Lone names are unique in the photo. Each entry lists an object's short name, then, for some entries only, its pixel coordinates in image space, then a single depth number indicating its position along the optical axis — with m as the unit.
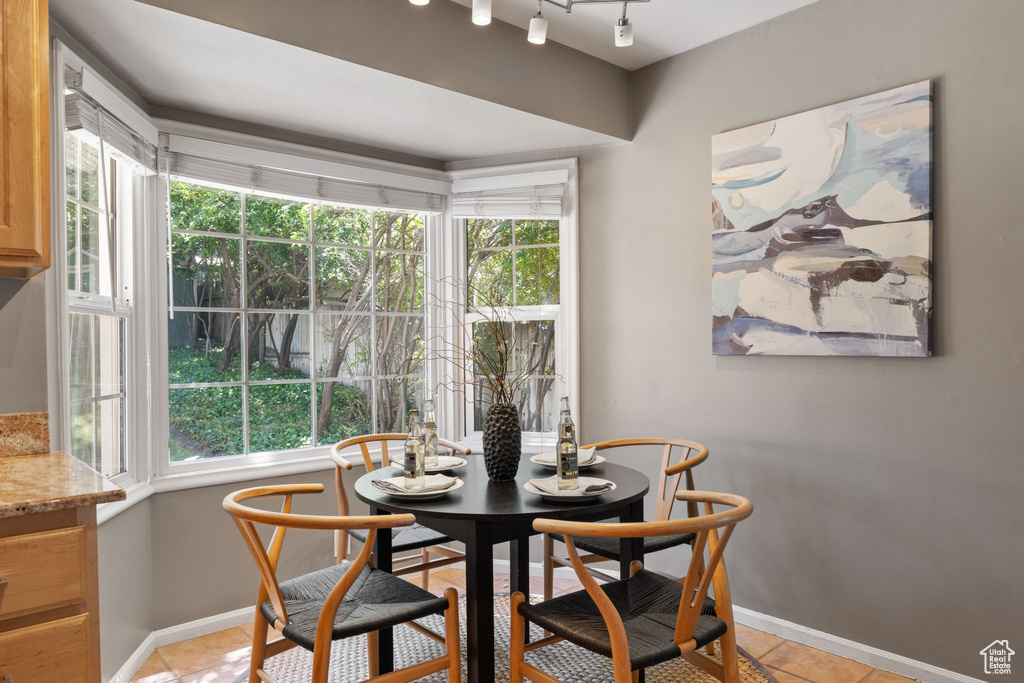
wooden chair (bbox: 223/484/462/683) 1.63
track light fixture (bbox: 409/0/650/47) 1.98
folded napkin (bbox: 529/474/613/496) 1.94
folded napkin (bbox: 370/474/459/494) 1.99
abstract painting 2.35
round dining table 1.78
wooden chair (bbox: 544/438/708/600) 2.40
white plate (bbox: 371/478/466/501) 1.96
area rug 2.45
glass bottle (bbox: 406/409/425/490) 2.05
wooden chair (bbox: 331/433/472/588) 2.52
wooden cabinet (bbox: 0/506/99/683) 1.28
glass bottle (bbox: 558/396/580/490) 2.00
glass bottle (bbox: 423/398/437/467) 2.23
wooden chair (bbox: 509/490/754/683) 1.55
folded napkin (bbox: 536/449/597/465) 2.41
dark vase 2.17
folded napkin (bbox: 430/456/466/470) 2.37
